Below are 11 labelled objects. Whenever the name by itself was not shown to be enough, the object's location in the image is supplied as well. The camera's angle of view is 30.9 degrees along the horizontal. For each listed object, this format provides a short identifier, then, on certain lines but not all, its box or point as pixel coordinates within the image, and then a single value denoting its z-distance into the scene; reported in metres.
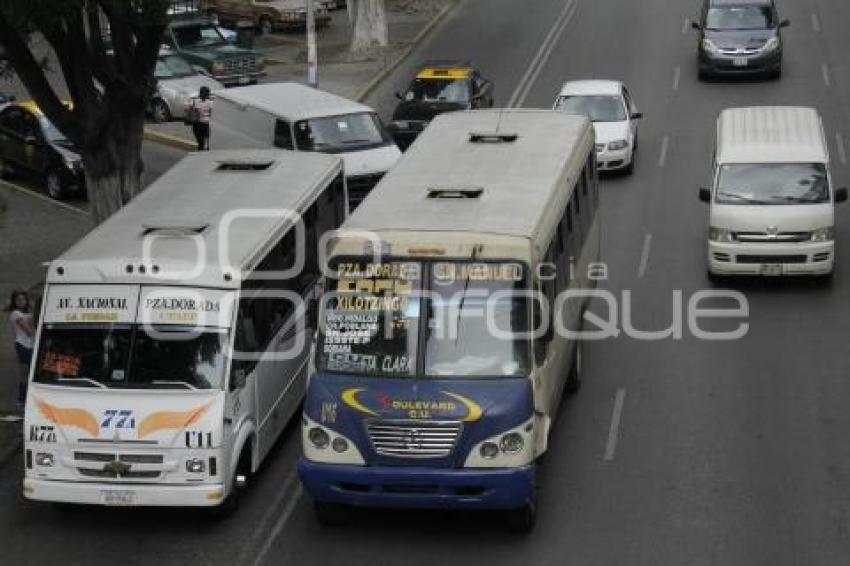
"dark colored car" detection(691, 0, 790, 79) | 37.38
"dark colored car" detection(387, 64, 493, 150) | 32.38
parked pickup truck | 40.25
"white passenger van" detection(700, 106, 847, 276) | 22.56
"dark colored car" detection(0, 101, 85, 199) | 29.98
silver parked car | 36.81
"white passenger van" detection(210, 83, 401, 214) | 26.92
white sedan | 29.41
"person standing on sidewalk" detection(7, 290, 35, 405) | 18.28
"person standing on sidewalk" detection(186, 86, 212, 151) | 32.09
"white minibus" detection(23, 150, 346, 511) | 15.06
